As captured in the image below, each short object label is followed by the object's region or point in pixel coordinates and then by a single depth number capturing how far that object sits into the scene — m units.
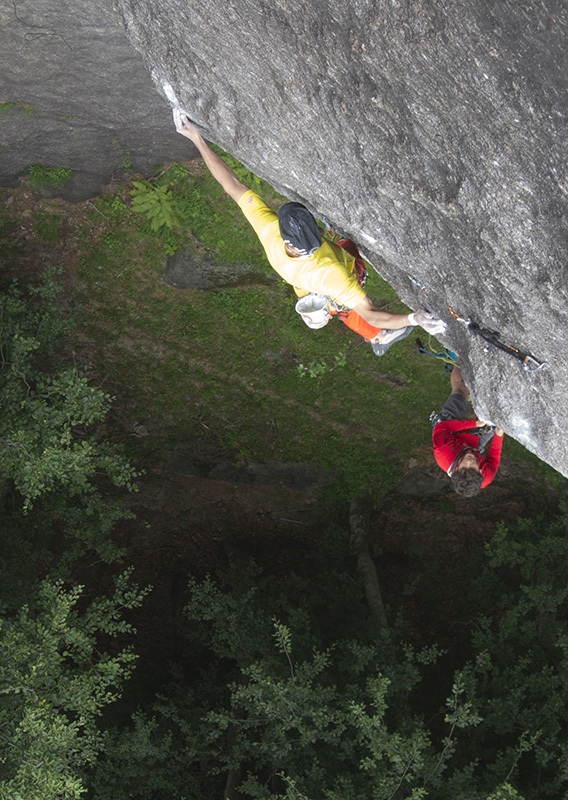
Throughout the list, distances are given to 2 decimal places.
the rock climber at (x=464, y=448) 6.63
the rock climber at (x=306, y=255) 5.67
